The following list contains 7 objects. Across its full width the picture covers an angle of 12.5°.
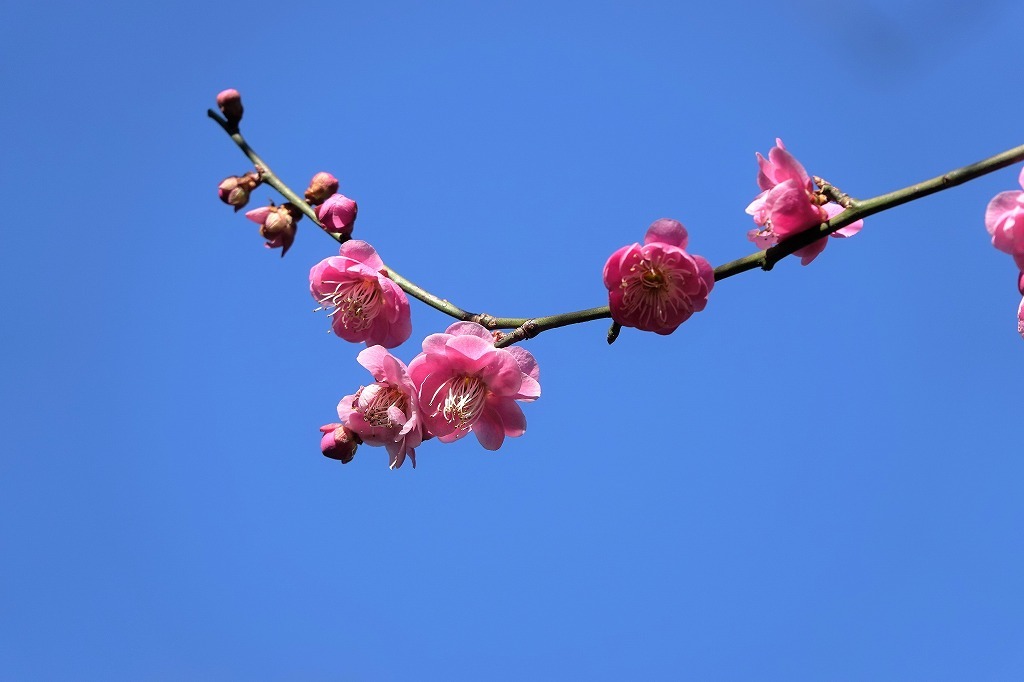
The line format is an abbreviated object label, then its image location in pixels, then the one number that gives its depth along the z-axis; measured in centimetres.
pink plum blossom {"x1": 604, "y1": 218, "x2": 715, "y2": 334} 108
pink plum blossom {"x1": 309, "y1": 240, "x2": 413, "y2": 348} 111
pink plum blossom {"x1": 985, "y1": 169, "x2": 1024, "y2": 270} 106
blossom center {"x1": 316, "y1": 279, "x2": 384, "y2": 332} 112
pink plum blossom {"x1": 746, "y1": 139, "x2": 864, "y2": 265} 108
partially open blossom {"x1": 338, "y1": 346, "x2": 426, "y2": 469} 110
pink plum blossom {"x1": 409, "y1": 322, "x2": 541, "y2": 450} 109
